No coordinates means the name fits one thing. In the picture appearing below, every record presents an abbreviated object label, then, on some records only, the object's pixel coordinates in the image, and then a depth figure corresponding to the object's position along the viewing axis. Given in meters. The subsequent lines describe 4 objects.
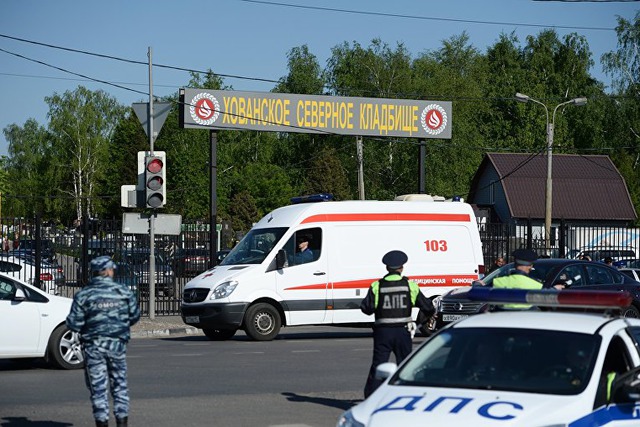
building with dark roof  70.31
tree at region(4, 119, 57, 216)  100.75
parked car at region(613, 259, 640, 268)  36.91
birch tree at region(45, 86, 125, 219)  96.69
